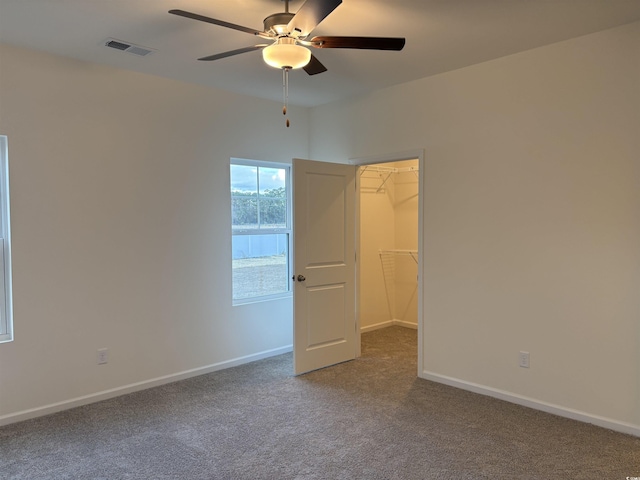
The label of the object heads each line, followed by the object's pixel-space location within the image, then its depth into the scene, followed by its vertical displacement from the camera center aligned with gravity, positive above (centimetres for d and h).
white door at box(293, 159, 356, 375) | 412 -38
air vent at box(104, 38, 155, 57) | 307 +127
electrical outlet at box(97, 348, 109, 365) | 357 -105
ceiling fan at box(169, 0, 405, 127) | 226 +97
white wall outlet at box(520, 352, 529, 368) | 340 -103
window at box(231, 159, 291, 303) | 454 -4
